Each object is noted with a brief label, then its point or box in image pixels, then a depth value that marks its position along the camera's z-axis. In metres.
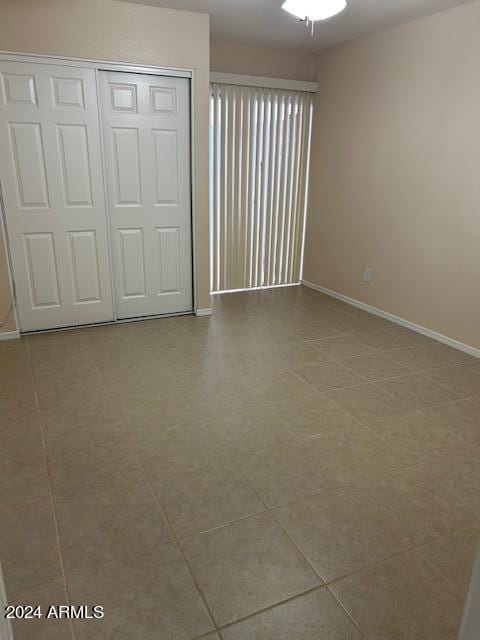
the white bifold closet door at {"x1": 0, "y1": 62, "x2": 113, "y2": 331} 3.30
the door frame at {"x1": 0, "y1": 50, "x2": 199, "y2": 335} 3.21
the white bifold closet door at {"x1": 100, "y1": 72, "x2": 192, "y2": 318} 3.62
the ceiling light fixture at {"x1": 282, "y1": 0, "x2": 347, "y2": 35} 2.64
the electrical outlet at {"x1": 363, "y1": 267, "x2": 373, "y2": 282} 4.44
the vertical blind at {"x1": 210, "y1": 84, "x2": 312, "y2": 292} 4.54
